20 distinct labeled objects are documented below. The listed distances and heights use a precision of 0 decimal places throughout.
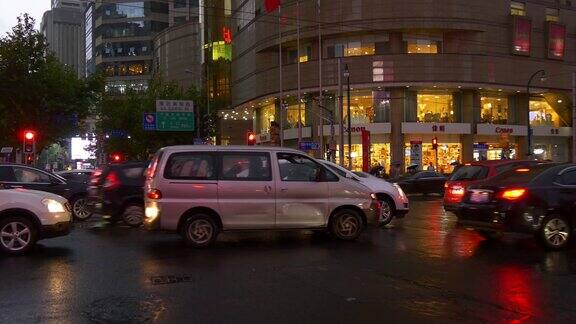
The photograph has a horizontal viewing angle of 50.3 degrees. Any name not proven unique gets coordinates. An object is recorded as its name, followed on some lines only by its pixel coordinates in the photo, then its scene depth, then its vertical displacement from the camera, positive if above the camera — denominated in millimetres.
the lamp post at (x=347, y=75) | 39150 +6145
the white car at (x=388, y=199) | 15312 -791
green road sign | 48250 +3886
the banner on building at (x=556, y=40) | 53062 +11045
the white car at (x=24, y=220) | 10711 -855
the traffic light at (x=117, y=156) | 69312 +1658
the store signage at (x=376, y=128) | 49375 +3241
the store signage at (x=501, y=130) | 51312 +3181
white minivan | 11141 -402
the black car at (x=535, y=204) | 10898 -676
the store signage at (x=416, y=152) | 49469 +1261
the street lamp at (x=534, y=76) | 45750 +7342
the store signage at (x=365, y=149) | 42531 +1329
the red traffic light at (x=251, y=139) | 41122 +2040
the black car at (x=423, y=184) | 29453 -781
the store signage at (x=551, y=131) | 55125 +3219
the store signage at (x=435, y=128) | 49281 +3199
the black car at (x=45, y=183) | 15820 -318
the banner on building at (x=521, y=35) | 50906 +11031
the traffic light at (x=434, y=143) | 45156 +1804
